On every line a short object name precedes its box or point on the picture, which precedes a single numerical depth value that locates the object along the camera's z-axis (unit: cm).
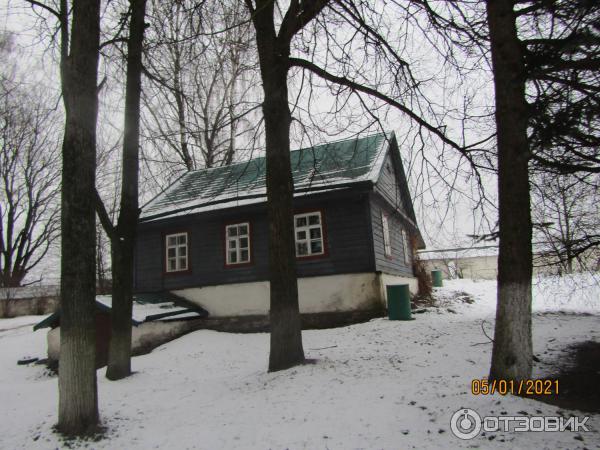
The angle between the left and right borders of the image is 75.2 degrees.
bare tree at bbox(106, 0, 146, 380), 795
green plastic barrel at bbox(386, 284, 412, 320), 1122
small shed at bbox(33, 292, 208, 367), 1127
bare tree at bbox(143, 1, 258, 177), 733
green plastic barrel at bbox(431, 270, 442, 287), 2259
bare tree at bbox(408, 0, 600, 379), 457
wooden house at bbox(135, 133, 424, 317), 1229
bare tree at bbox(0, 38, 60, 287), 2977
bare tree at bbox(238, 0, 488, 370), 679
